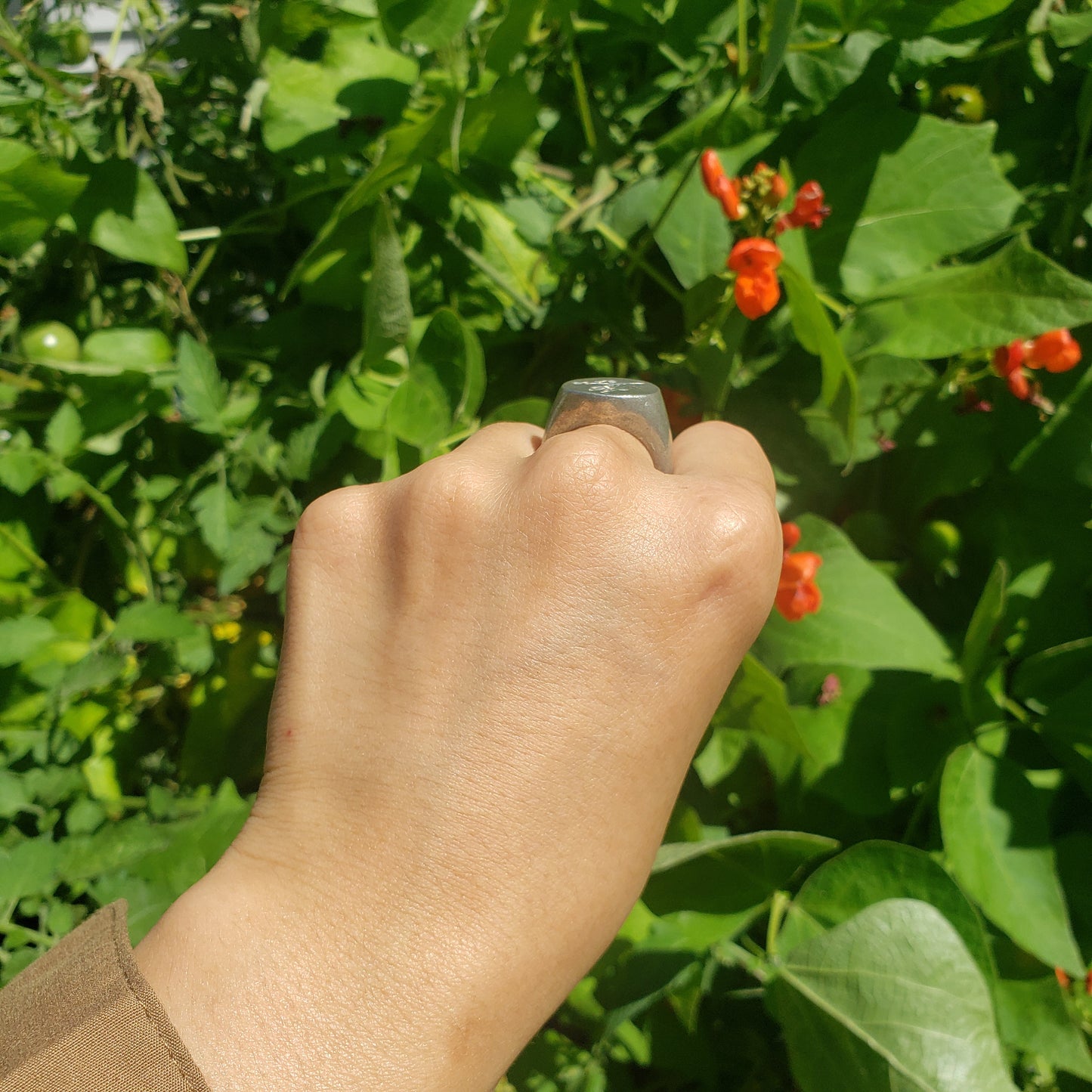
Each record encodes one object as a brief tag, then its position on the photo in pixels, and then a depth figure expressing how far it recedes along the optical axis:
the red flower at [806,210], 0.38
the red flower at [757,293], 0.36
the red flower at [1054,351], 0.38
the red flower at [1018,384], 0.39
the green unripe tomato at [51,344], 0.41
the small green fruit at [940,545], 0.42
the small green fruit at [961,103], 0.41
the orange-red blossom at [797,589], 0.37
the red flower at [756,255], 0.36
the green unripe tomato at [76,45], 0.44
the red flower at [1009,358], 0.39
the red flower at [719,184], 0.37
